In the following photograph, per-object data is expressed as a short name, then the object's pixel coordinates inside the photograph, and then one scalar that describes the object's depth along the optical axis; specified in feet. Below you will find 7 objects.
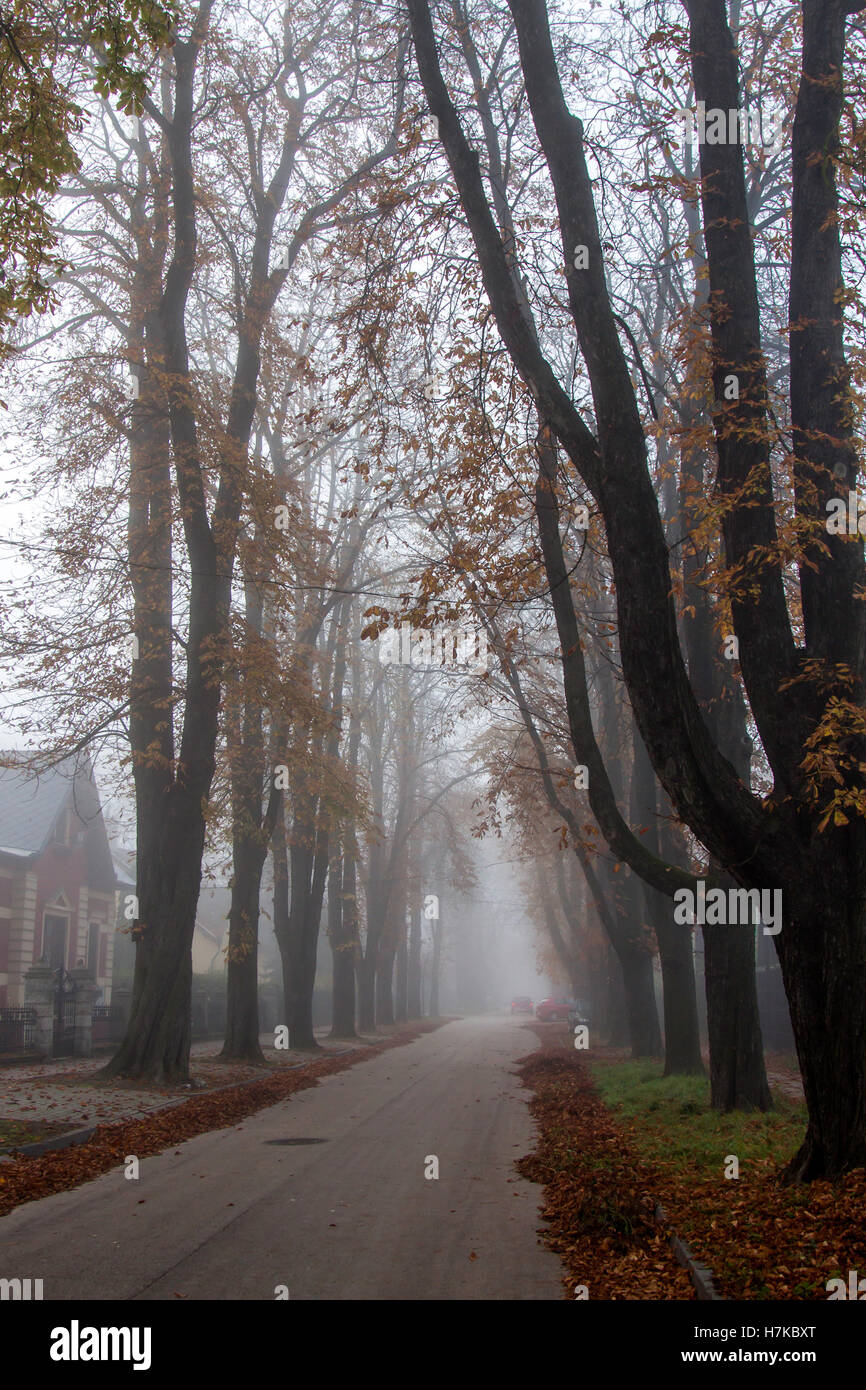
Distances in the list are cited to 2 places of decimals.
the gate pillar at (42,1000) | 61.36
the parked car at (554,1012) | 170.81
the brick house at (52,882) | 99.50
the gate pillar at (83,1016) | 64.28
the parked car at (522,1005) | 249.14
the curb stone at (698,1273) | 16.63
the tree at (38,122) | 22.81
